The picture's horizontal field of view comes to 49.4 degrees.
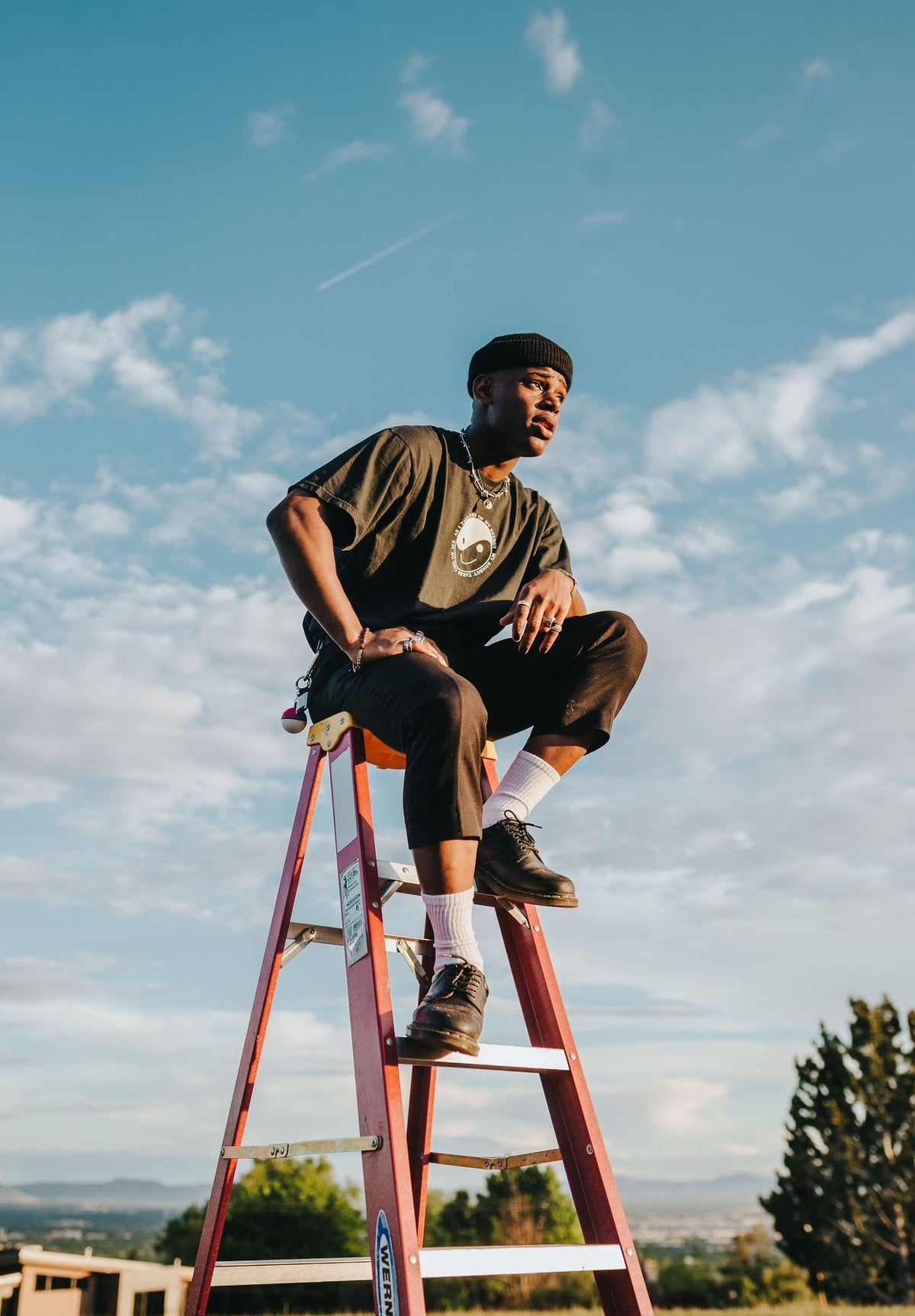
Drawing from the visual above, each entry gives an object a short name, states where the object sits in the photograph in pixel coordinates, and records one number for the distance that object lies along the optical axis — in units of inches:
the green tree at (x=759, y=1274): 1374.3
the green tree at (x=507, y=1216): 1563.7
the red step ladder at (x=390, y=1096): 91.6
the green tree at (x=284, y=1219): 1469.0
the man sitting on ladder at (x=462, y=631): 103.4
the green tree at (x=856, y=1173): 1357.0
